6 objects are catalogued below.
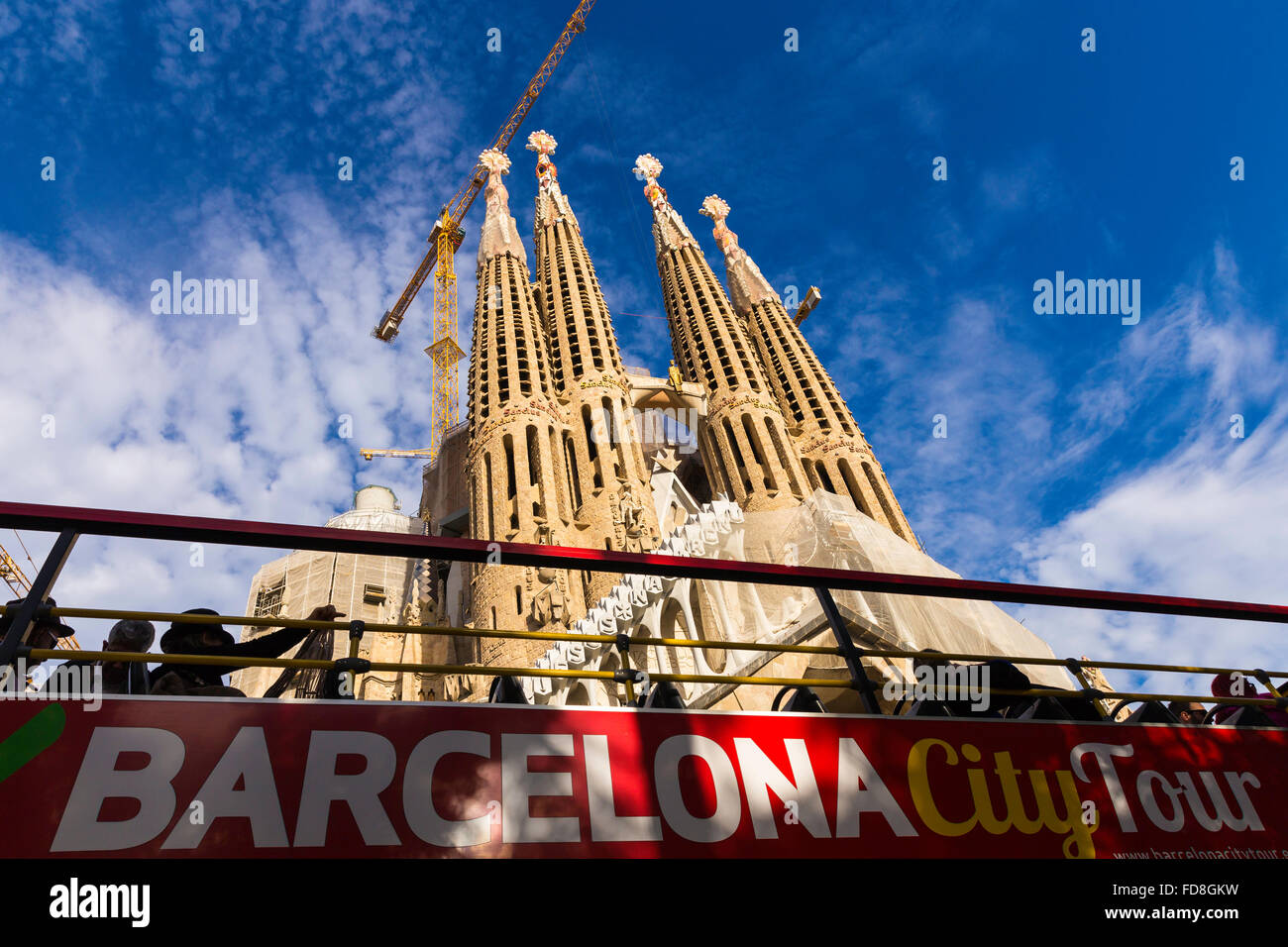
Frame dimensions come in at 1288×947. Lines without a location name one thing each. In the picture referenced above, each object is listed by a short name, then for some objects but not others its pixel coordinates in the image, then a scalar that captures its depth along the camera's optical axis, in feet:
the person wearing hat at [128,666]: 14.08
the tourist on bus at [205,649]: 15.35
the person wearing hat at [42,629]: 13.38
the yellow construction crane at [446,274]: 216.54
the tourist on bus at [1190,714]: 22.68
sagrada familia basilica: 76.64
